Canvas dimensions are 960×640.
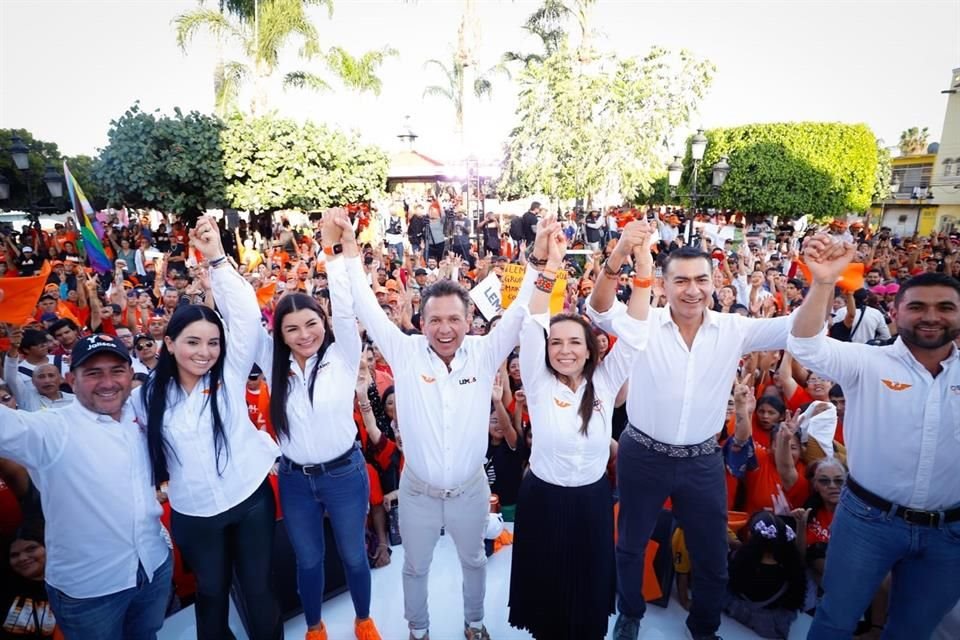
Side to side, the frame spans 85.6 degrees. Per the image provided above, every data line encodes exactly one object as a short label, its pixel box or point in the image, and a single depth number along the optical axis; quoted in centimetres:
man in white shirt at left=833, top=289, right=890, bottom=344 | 560
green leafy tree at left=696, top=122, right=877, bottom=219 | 2256
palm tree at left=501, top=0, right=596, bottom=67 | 1862
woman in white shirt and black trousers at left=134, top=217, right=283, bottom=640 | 218
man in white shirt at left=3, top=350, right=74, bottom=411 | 379
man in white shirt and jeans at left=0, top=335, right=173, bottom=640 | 198
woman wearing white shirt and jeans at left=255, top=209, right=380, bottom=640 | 246
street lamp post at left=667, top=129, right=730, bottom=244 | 1090
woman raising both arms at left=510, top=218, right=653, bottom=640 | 231
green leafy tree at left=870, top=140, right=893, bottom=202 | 3488
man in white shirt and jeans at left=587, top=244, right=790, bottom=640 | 241
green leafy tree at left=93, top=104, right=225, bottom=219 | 976
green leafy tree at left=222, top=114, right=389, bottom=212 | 1063
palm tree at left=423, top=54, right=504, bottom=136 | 2305
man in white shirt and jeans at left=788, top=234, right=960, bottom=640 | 205
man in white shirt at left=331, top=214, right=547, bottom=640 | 242
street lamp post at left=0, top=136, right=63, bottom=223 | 929
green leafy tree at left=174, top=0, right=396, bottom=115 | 1666
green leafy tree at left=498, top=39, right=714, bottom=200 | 1380
